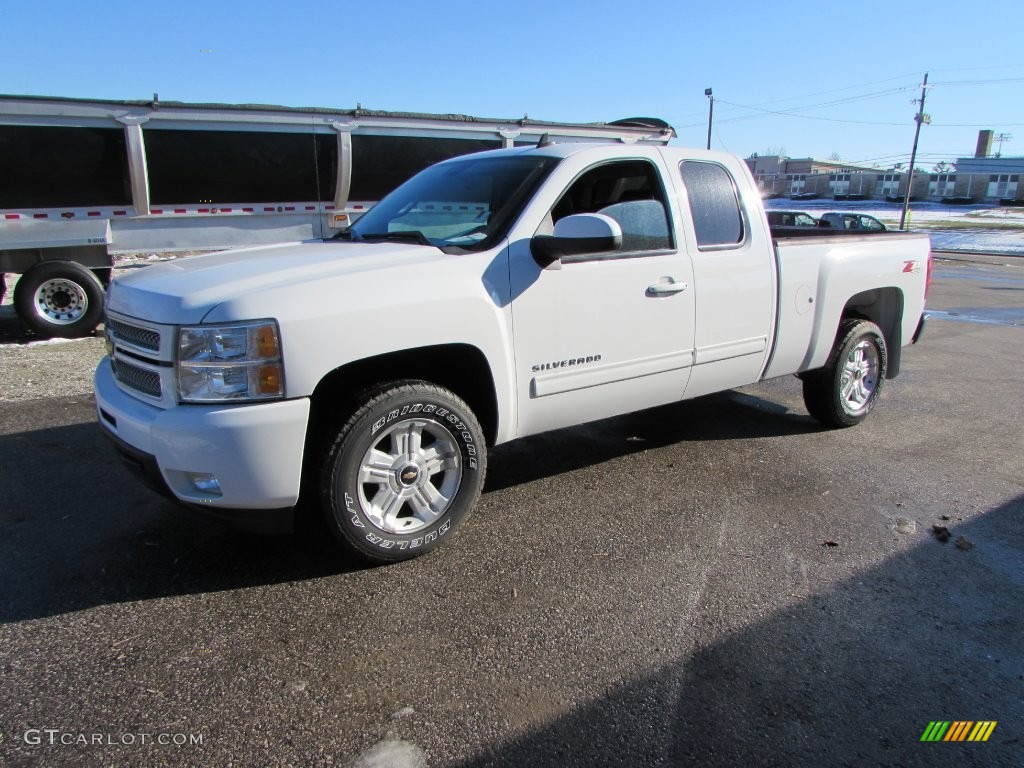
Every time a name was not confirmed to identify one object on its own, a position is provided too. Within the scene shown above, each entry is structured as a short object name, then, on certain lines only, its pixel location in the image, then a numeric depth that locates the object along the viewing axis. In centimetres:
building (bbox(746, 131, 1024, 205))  8469
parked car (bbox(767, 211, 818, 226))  2262
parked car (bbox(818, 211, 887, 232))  2568
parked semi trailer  869
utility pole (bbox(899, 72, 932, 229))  4876
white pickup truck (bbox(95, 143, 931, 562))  286
